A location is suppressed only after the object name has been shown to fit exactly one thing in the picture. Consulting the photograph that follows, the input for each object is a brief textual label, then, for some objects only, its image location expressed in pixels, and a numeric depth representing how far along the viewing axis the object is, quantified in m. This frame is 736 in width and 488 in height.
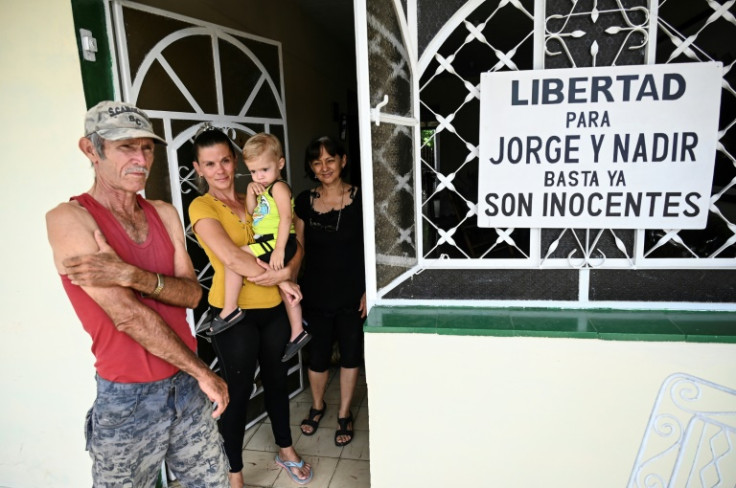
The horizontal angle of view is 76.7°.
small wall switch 1.97
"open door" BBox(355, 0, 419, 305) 1.63
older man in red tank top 1.42
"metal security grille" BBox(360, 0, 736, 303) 1.72
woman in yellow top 2.04
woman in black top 2.44
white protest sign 1.70
